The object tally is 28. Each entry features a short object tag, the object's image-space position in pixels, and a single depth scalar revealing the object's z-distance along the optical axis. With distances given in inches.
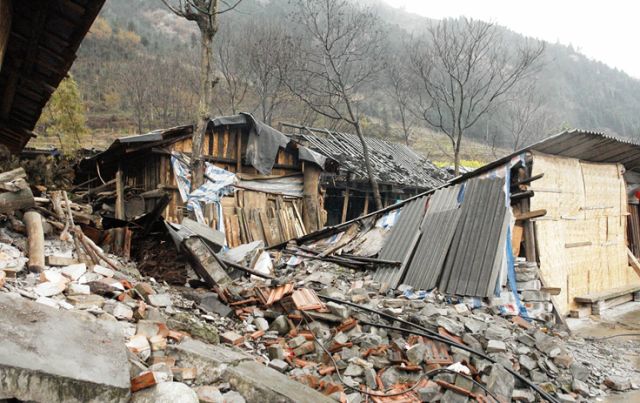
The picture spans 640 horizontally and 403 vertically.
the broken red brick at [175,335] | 138.1
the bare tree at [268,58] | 829.0
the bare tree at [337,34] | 642.3
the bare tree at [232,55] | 912.3
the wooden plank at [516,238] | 276.4
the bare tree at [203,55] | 358.9
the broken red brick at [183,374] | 117.2
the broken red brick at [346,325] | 195.0
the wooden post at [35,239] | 163.1
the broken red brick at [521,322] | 219.5
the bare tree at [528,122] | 1131.0
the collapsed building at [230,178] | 430.6
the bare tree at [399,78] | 1037.2
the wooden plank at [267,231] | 463.2
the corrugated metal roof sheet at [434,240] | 264.5
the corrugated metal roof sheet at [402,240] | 286.8
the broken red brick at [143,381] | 98.7
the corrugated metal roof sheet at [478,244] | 241.4
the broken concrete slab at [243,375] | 117.0
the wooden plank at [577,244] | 320.8
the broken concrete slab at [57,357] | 83.2
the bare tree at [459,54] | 690.2
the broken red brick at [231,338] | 165.8
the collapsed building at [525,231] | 246.8
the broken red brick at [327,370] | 164.2
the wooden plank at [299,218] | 506.3
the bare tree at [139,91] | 1126.4
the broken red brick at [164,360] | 120.9
